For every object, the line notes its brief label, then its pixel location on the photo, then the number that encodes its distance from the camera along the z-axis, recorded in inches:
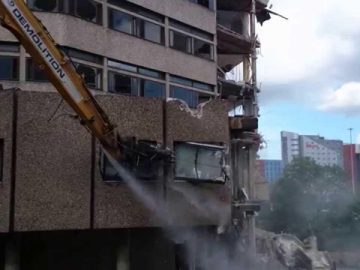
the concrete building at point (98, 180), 454.0
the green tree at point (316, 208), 2199.8
